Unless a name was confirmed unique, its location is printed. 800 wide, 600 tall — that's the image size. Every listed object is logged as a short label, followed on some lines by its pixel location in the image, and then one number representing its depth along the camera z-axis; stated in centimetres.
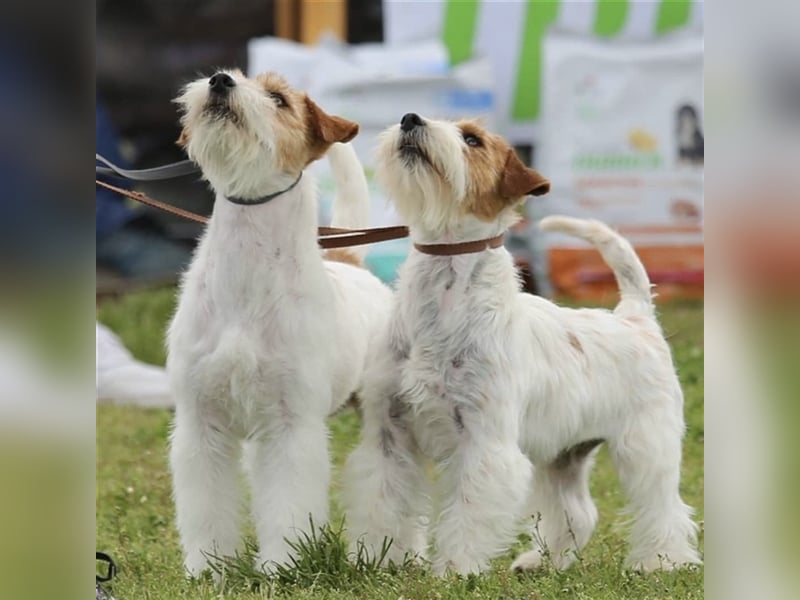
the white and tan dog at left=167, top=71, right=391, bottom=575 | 485
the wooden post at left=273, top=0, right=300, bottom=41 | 1480
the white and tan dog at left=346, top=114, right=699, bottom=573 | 496
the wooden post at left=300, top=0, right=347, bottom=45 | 1466
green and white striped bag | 1448
